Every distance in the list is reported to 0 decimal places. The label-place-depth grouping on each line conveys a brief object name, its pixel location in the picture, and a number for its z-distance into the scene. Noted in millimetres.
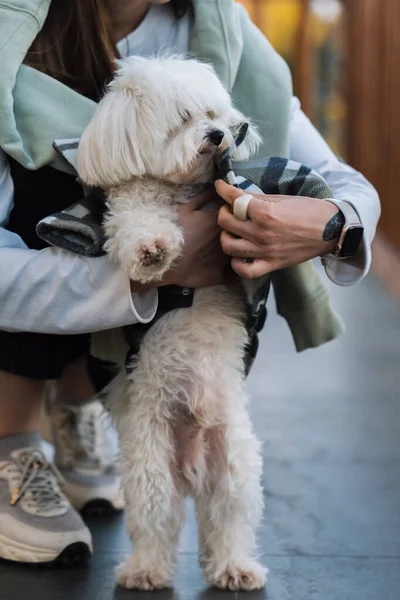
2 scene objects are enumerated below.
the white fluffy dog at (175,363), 1880
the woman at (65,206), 1913
